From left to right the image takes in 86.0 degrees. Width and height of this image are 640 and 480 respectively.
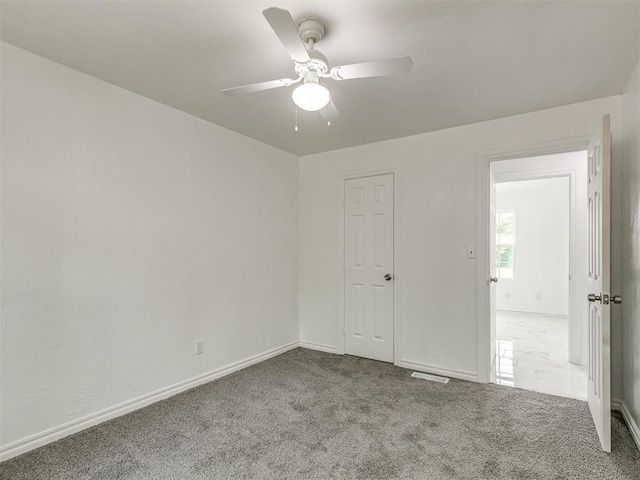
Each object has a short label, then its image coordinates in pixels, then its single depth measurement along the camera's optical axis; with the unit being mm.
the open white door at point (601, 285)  2041
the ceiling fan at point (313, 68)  1551
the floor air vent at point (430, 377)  3164
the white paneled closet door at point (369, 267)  3686
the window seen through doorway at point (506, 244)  7012
